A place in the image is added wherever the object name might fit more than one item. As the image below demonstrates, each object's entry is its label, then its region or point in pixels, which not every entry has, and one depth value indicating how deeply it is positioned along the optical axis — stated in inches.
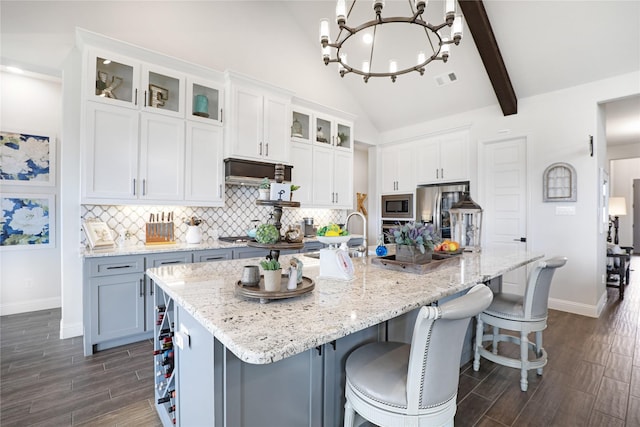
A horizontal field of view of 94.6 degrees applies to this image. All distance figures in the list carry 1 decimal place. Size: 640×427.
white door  164.9
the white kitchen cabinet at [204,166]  133.3
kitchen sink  94.8
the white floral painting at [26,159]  137.8
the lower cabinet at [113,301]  100.0
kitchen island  36.4
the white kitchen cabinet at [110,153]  109.7
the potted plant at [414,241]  75.4
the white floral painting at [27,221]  138.4
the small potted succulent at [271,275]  47.5
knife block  125.0
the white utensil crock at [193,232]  131.0
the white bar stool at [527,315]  81.7
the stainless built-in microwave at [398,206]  211.2
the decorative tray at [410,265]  73.2
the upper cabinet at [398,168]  213.9
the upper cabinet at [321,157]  175.8
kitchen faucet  90.4
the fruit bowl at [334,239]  67.1
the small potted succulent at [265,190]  51.7
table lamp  272.4
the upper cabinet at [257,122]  143.3
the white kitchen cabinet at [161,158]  121.6
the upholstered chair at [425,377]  41.1
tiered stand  47.8
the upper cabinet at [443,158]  187.5
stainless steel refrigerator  187.4
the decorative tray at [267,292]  46.0
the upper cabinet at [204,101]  133.5
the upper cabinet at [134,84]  112.0
